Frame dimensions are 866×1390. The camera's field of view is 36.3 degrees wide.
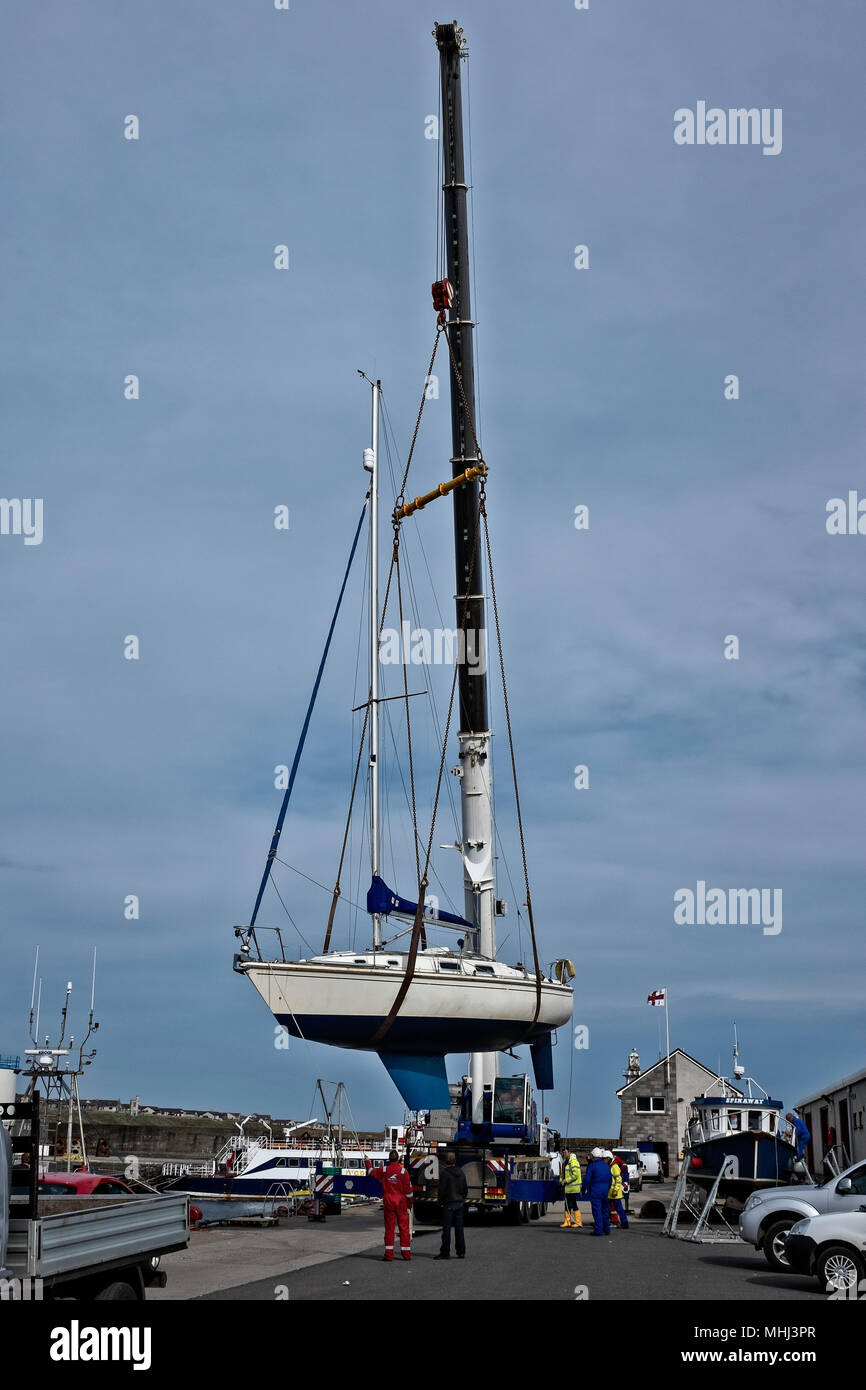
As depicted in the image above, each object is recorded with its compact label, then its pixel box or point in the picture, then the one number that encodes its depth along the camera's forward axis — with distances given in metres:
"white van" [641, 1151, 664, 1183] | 54.41
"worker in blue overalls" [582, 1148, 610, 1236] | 23.11
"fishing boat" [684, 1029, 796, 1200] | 26.36
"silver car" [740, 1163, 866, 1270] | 17.61
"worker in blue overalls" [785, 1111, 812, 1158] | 28.58
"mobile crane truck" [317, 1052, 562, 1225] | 26.34
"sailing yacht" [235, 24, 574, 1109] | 27.84
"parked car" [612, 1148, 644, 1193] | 44.78
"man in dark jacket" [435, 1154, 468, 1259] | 18.47
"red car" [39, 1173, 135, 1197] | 17.16
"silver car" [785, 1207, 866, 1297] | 15.15
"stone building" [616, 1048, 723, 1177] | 67.56
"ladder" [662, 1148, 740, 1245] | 22.72
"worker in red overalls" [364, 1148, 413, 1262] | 18.50
